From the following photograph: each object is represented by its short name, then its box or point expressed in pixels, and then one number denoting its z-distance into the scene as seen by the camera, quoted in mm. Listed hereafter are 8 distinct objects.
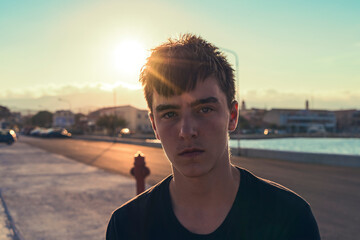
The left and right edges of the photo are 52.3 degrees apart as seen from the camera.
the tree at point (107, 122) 89288
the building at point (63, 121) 109475
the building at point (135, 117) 119688
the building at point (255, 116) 144725
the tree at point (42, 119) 150088
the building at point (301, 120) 143250
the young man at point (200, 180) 1423
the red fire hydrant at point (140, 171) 5915
